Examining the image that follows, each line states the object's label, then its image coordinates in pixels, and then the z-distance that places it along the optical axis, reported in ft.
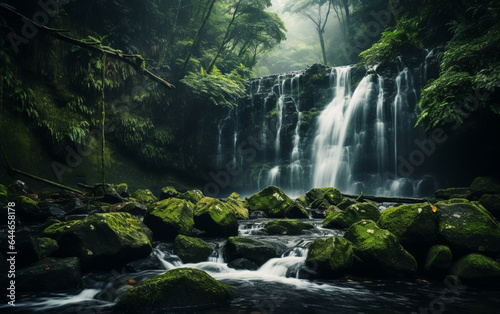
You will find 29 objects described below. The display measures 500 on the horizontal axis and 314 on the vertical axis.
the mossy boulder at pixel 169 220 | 20.86
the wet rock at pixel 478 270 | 13.21
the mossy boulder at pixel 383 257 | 14.80
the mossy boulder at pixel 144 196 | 38.32
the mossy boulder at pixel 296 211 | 30.76
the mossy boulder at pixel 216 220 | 22.35
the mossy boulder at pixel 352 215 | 23.67
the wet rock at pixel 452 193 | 30.68
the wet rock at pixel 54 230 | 18.67
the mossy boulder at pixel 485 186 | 28.68
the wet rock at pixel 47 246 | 15.71
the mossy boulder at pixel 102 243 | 14.90
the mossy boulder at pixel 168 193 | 38.91
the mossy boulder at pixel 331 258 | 14.66
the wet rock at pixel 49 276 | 12.49
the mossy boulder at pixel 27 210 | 24.94
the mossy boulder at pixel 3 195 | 25.14
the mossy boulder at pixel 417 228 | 15.80
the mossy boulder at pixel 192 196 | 35.76
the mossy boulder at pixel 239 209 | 30.03
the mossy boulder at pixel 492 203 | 25.94
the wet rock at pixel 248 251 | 17.11
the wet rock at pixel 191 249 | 17.46
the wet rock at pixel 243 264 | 16.58
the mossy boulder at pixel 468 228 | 14.52
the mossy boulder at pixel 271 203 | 32.04
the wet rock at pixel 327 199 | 34.92
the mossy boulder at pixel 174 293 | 10.64
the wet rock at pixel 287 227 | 23.20
